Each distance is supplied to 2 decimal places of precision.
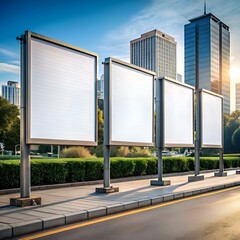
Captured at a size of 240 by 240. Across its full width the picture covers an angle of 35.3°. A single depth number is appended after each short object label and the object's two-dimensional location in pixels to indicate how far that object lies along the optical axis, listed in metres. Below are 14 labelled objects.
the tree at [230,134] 69.84
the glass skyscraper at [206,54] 164.38
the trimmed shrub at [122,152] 26.17
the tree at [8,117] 54.50
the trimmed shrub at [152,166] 17.02
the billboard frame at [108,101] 11.01
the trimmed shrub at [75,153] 21.84
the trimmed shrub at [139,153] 25.61
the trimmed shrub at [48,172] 11.24
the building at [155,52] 173.88
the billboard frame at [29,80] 8.26
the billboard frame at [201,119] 16.83
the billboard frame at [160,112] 13.59
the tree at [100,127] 38.23
